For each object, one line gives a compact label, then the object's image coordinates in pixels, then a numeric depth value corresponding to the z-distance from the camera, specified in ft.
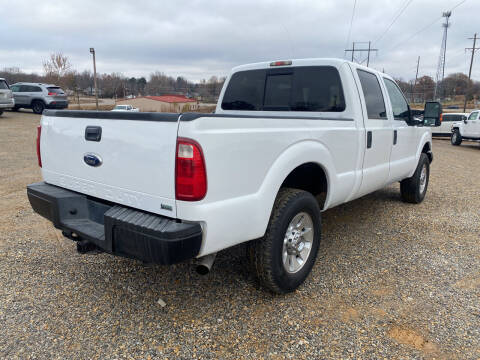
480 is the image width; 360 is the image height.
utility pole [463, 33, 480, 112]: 158.53
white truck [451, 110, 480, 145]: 51.24
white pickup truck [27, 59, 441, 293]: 7.15
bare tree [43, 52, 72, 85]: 186.68
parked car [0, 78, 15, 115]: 51.75
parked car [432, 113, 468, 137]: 63.77
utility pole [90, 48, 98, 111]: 101.59
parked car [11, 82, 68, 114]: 62.95
